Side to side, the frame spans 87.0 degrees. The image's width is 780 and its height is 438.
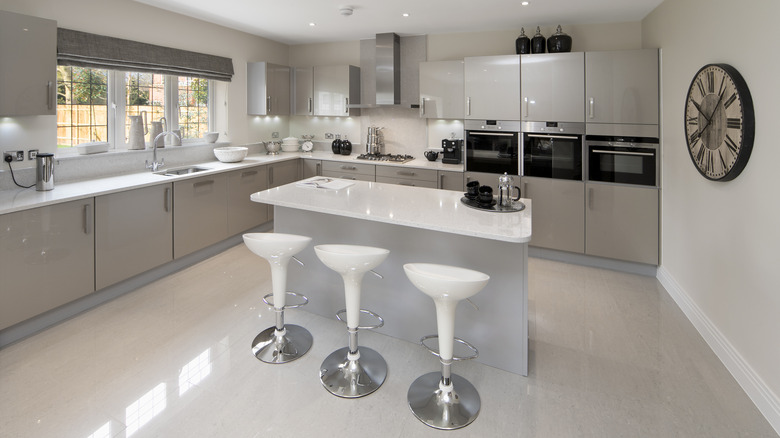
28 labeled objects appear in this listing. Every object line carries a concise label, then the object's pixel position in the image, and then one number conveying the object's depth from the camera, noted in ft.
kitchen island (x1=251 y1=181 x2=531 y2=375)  7.79
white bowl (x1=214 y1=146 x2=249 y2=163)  16.01
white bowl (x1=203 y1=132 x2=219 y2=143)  16.49
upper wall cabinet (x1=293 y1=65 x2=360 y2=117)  18.31
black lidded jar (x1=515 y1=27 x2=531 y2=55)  14.48
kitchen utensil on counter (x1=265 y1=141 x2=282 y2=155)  19.30
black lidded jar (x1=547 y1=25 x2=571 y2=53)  13.93
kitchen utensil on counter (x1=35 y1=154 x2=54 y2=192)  10.04
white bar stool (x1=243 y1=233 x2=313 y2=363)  8.20
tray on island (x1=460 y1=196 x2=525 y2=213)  8.44
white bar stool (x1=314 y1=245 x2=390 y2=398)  7.41
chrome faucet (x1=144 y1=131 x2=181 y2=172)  13.60
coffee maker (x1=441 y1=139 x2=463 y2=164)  16.75
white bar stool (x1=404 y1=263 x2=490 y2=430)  6.48
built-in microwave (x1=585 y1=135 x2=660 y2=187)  12.74
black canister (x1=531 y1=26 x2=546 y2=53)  14.21
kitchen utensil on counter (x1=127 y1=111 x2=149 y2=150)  13.42
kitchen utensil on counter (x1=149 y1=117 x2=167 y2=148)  14.20
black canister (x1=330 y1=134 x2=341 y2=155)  19.57
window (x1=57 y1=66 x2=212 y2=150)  11.96
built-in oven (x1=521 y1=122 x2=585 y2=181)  13.84
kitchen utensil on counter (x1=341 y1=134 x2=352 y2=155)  19.47
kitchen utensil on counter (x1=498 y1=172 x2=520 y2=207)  8.75
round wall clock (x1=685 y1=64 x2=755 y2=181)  7.55
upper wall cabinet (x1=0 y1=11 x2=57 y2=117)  9.07
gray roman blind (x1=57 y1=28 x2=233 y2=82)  11.24
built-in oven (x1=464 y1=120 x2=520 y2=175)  14.78
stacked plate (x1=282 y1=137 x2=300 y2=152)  19.95
